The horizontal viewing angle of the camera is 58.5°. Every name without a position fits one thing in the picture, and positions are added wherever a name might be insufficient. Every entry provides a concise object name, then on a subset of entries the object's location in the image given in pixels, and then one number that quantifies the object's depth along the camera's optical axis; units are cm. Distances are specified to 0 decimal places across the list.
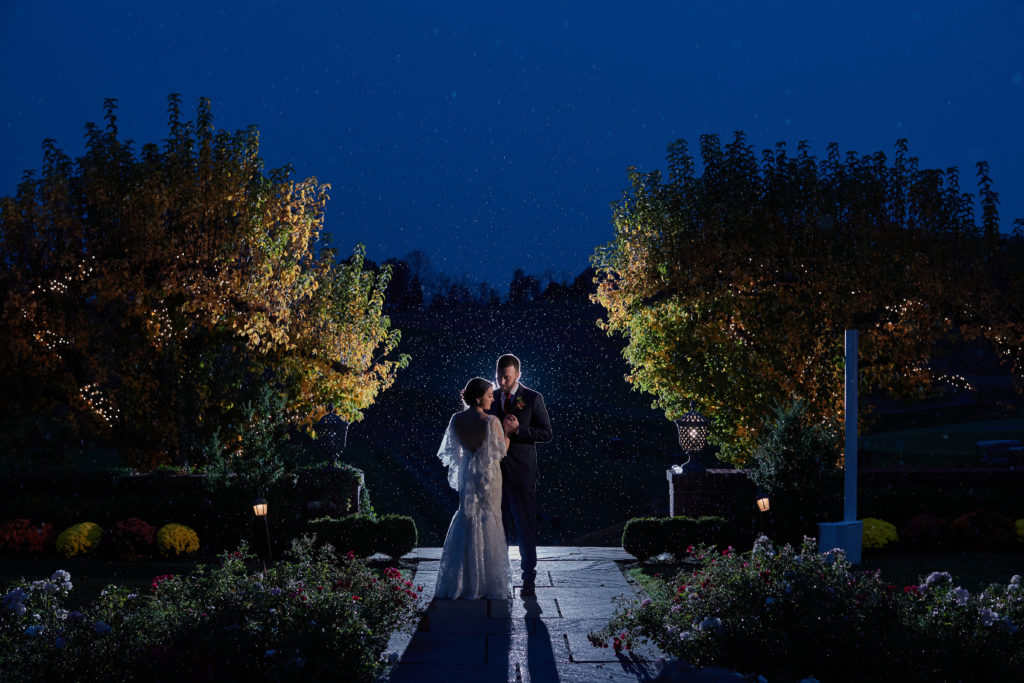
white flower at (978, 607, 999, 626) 560
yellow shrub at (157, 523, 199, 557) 1179
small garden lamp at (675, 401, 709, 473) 1392
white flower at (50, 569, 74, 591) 626
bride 838
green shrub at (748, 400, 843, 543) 1136
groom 848
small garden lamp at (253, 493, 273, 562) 1029
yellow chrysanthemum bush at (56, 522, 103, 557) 1178
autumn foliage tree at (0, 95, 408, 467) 1477
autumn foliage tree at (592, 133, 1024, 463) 1625
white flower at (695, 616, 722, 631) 531
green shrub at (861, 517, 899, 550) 1164
